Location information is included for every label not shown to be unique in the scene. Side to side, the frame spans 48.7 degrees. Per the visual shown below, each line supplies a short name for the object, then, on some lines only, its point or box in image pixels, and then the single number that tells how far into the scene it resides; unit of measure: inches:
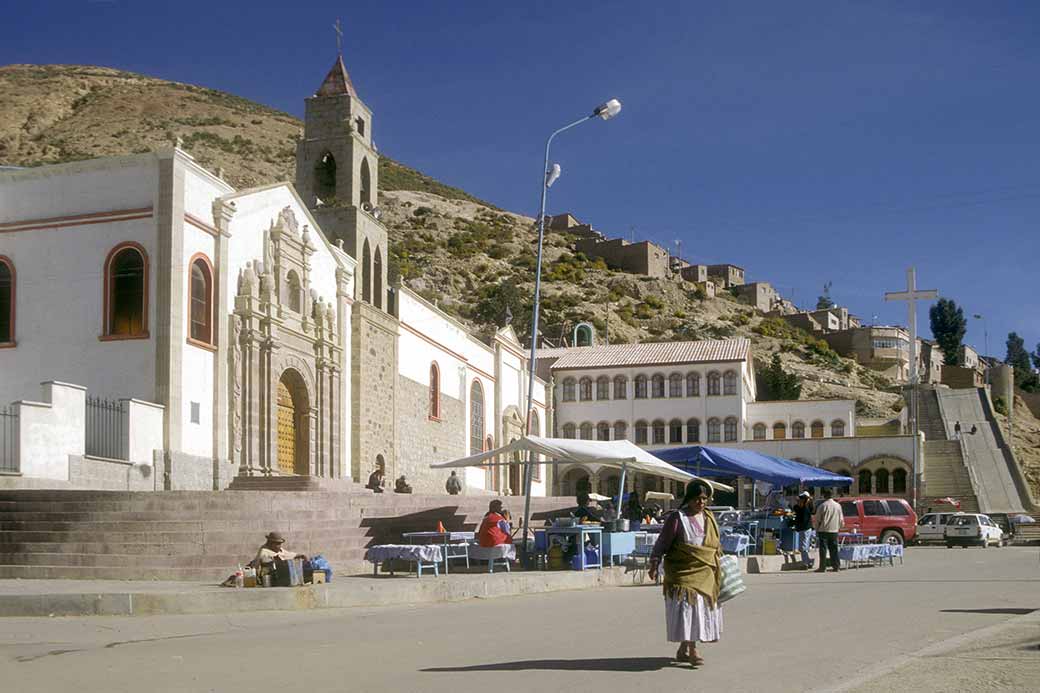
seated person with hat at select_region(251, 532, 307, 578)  583.2
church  907.4
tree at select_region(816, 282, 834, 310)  5656.0
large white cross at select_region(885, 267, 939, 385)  2060.8
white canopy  767.1
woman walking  348.8
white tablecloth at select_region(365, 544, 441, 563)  677.9
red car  1358.3
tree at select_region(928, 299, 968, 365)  5196.9
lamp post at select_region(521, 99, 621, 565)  916.6
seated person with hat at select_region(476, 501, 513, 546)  727.1
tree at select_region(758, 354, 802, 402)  3216.0
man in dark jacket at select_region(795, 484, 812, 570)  901.2
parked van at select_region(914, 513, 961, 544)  1535.4
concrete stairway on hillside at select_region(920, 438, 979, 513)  2159.2
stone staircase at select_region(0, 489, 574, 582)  679.7
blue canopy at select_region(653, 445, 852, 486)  1046.4
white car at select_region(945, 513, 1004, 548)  1515.7
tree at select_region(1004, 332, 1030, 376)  5895.7
